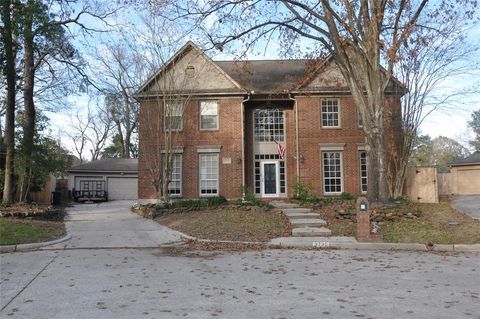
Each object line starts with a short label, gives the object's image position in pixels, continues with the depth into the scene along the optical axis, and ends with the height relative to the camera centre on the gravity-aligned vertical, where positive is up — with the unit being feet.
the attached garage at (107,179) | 125.18 +3.27
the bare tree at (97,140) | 195.81 +22.47
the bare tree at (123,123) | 162.09 +25.14
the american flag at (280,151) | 72.17 +5.91
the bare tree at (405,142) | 68.08 +6.53
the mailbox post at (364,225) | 42.86 -3.58
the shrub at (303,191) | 74.66 -0.61
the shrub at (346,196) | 72.66 -1.48
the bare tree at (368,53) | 54.75 +15.94
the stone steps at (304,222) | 47.28 -3.88
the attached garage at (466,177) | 97.96 +1.67
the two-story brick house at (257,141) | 79.05 +8.18
